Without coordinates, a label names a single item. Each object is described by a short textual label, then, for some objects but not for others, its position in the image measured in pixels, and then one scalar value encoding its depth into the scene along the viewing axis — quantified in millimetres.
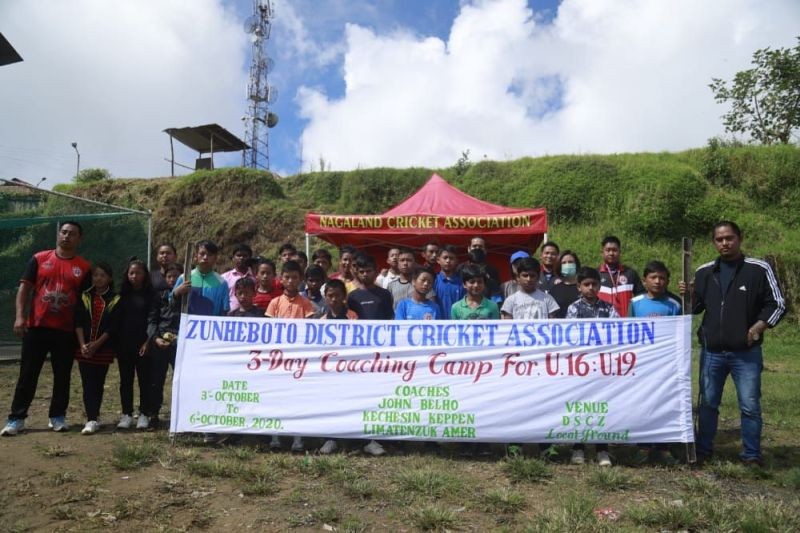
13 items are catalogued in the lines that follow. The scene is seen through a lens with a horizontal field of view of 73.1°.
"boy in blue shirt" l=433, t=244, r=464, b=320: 5230
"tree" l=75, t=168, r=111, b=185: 20328
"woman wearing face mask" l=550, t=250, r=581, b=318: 5066
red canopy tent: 8398
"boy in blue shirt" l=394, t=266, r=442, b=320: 4473
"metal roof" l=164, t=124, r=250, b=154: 18225
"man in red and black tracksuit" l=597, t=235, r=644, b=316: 5207
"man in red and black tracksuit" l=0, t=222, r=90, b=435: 4570
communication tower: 27531
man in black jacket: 3807
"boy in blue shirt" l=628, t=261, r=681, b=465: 4211
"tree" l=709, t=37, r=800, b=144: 17266
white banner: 3898
